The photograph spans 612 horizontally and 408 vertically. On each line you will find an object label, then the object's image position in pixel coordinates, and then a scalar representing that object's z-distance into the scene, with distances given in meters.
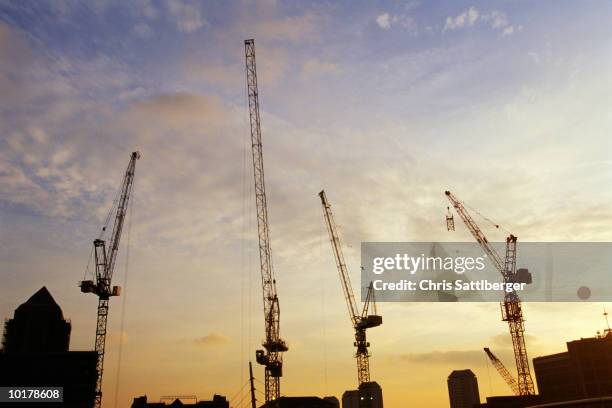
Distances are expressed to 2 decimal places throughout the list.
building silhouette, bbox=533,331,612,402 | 160.75
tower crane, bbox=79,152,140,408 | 143.91
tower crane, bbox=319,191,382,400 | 151.00
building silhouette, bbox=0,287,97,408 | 149.50
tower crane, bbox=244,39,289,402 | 156.62
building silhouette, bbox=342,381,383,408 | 148.62
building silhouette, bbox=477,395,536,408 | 162.00
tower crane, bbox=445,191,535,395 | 153.25
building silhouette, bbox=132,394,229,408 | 194.25
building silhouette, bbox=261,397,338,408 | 160.65
